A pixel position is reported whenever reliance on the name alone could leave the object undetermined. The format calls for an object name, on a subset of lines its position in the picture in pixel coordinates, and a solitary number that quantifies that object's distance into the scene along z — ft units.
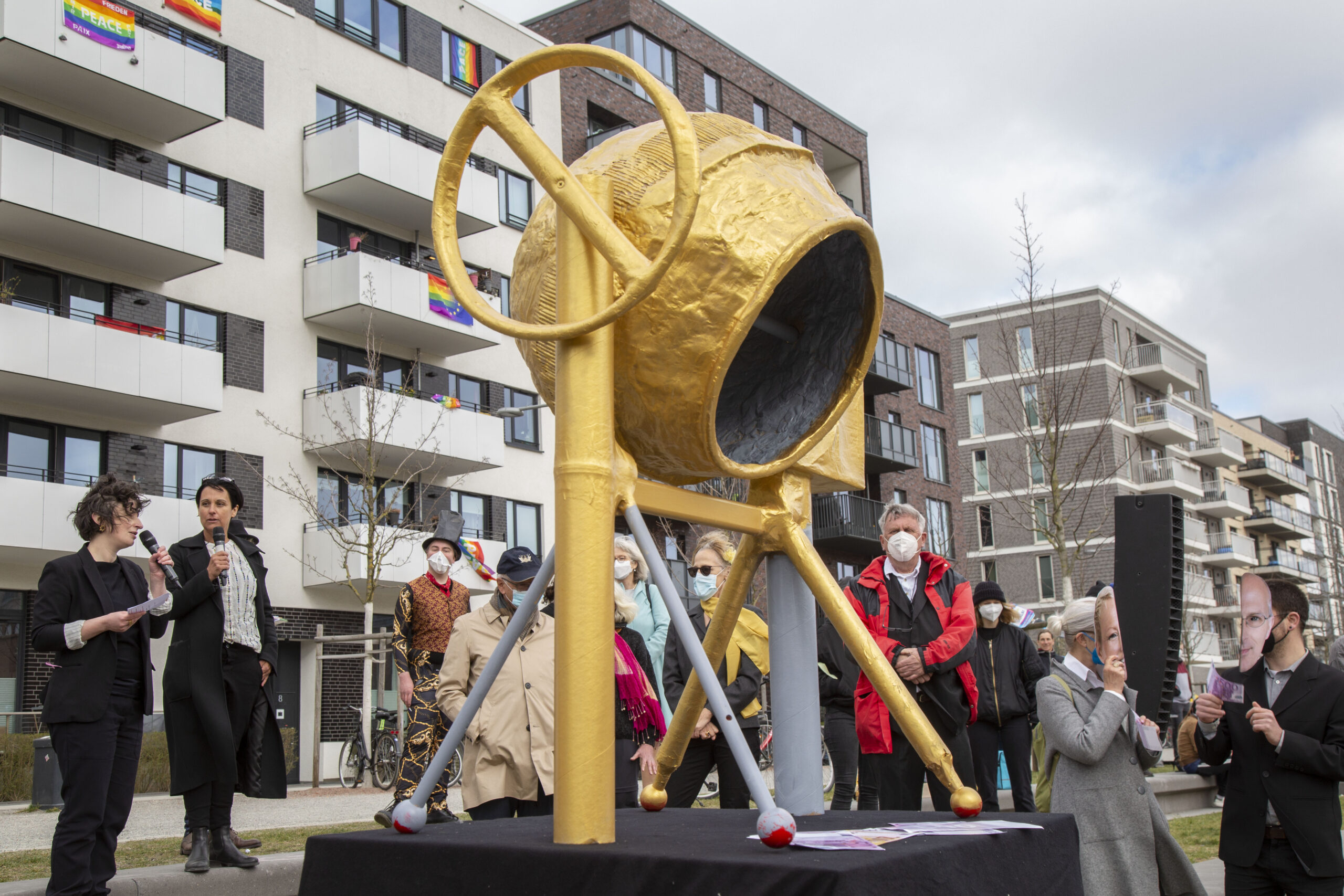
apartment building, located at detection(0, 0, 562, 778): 67.56
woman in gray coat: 16.67
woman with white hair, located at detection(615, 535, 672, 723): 25.98
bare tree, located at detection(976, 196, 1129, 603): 165.89
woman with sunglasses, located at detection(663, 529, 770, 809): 21.85
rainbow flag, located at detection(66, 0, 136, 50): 67.97
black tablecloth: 9.24
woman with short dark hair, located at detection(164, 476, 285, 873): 19.71
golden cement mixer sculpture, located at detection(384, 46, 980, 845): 10.97
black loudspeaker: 14.33
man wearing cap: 19.22
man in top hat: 24.72
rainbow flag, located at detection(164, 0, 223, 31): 75.77
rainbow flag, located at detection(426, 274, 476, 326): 85.87
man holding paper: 16.05
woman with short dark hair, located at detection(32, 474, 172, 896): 17.30
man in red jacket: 20.70
